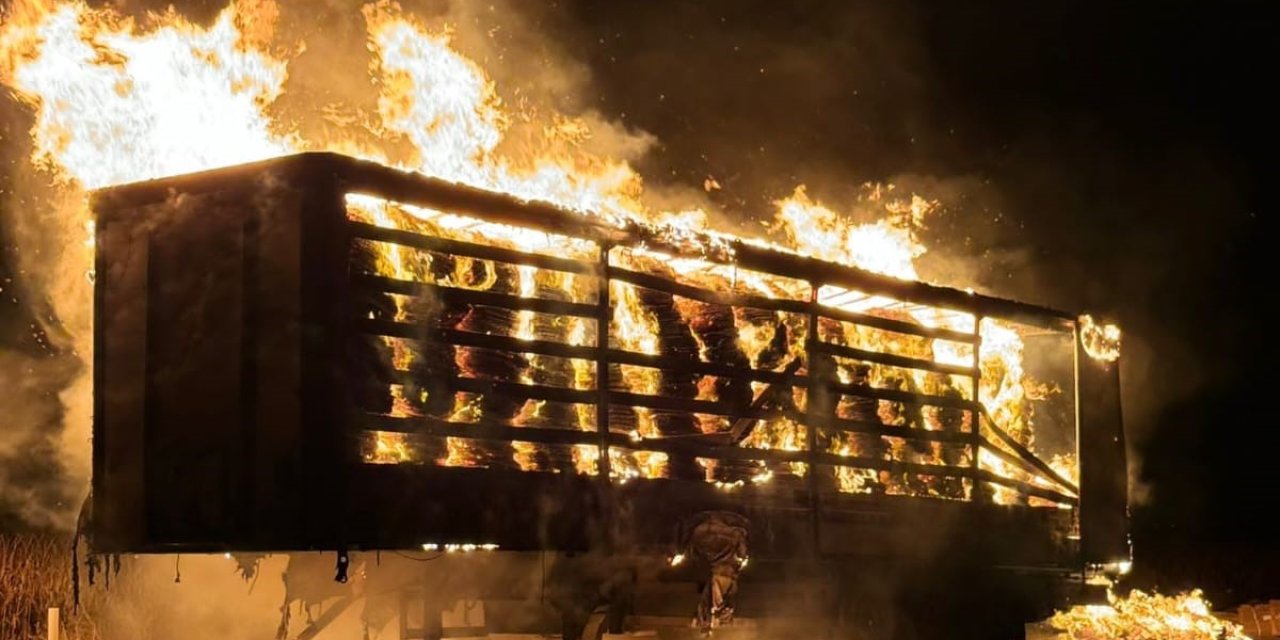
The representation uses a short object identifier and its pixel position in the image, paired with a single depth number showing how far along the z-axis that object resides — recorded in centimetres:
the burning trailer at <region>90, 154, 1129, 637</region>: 692
